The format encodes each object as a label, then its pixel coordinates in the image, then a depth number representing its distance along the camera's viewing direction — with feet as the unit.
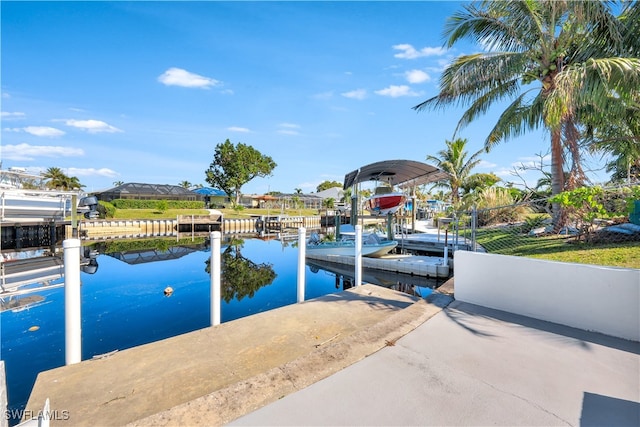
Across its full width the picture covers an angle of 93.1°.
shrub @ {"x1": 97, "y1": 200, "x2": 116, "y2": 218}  81.75
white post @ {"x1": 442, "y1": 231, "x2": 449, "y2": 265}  29.98
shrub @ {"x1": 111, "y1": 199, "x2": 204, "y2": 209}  103.09
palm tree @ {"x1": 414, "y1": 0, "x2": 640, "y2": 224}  22.36
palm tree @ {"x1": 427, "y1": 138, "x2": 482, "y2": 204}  75.51
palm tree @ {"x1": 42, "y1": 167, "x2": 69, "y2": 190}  153.89
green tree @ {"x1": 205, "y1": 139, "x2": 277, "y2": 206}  138.62
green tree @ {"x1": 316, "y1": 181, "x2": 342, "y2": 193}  269.95
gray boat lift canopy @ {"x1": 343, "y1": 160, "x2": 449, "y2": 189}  33.11
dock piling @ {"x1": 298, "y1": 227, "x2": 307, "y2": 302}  16.69
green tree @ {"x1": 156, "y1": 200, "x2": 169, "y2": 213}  106.95
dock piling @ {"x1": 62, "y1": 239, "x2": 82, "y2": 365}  9.43
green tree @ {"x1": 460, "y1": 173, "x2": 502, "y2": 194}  75.25
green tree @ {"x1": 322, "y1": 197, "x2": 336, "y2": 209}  151.64
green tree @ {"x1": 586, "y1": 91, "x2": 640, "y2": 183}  29.22
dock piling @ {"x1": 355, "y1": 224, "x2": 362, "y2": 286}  19.40
